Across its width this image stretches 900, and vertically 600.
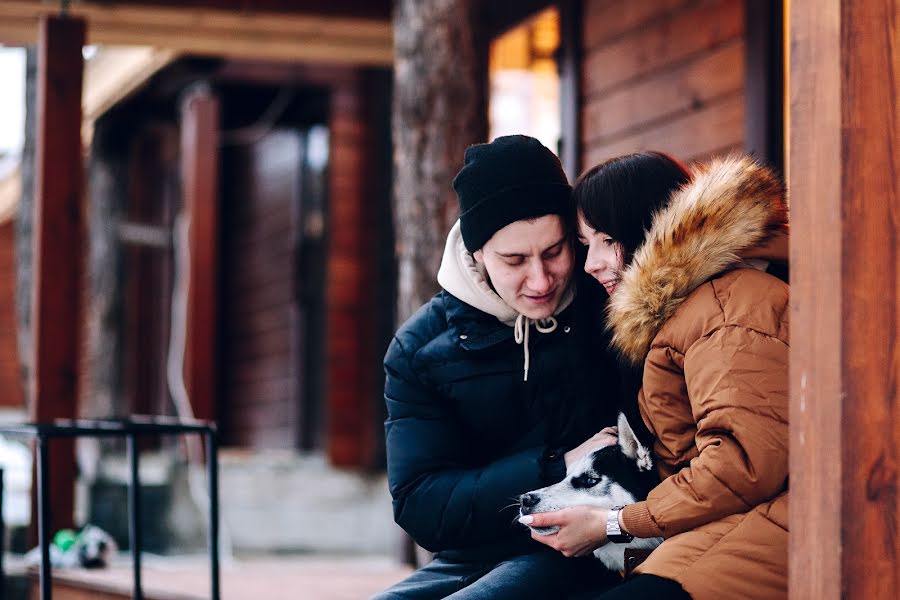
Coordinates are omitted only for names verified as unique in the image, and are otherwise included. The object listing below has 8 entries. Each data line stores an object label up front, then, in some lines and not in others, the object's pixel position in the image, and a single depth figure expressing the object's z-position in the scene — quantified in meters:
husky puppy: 2.51
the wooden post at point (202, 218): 8.77
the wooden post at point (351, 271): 8.78
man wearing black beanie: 2.79
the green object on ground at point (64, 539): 5.61
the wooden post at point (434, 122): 4.70
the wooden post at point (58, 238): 6.08
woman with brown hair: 2.23
